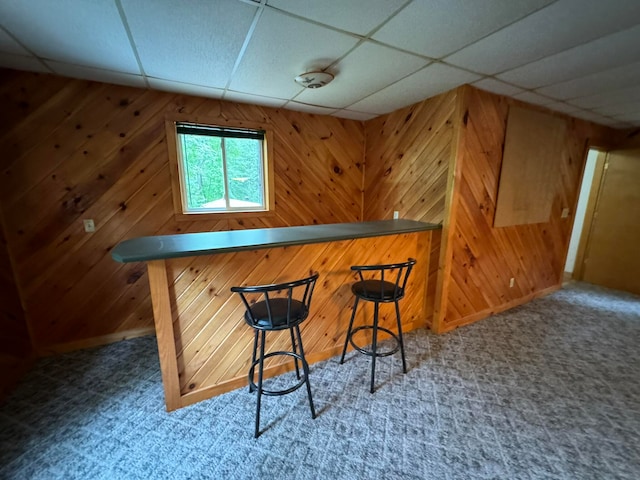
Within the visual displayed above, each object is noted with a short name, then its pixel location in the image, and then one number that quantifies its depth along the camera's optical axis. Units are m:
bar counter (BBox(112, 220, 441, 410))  1.63
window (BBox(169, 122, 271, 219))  2.68
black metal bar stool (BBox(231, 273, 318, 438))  1.45
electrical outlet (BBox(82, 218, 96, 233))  2.36
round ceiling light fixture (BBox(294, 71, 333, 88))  1.95
